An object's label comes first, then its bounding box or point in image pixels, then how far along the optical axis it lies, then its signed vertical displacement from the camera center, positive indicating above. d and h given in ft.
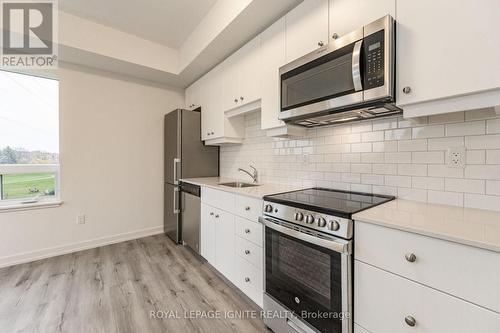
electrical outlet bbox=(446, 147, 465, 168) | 4.03 +0.15
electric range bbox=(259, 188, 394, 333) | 3.64 -1.79
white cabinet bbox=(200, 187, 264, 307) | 5.57 -2.19
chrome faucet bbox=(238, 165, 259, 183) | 8.63 -0.40
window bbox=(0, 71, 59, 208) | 8.39 +1.03
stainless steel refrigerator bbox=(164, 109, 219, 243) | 9.93 +0.36
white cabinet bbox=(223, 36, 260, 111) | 7.04 +3.10
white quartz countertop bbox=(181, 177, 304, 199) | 5.77 -0.71
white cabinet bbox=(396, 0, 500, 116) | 3.01 +1.68
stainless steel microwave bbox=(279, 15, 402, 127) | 3.83 +1.77
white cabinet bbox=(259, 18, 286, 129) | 6.12 +2.84
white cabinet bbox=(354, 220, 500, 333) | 2.45 -1.56
